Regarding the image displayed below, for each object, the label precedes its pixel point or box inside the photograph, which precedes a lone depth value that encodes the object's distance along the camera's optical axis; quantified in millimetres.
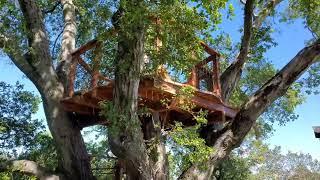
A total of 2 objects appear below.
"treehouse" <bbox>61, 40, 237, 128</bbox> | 4555
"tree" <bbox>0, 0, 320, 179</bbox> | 4141
